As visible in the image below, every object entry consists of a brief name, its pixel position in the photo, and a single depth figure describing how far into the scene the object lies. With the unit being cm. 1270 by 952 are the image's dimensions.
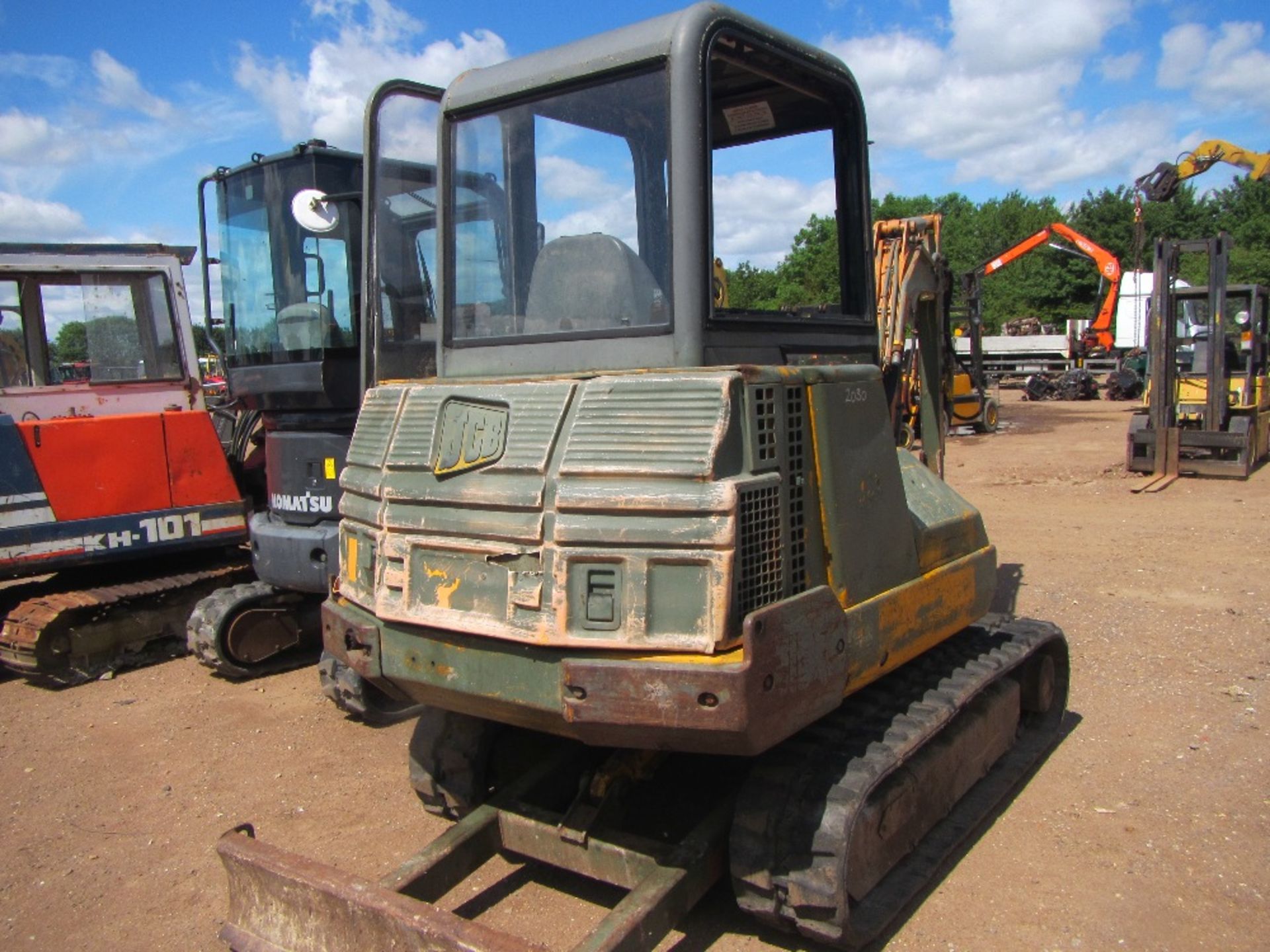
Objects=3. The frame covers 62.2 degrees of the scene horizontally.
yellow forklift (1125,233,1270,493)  1249
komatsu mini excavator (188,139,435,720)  585
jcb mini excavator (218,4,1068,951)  282
